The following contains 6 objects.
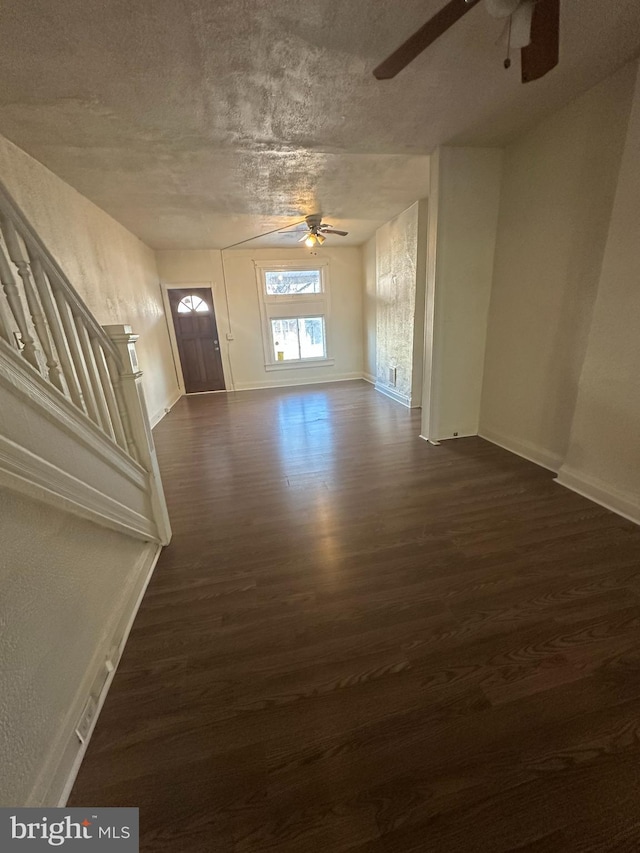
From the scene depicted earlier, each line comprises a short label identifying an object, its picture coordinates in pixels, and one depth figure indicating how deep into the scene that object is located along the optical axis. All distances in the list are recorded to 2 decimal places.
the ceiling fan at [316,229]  4.42
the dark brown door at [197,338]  6.25
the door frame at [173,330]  6.05
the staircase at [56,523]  0.86
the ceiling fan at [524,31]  1.20
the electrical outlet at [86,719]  1.04
